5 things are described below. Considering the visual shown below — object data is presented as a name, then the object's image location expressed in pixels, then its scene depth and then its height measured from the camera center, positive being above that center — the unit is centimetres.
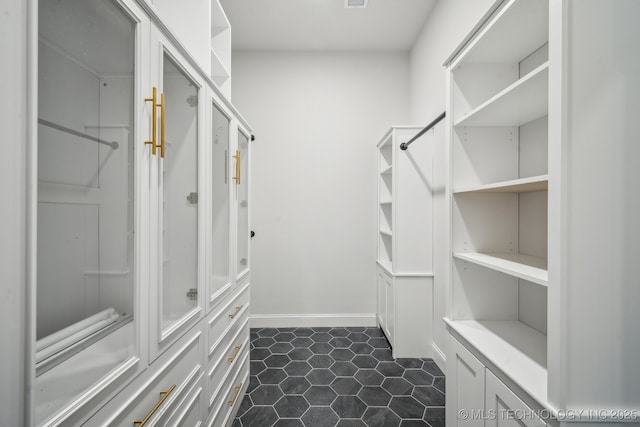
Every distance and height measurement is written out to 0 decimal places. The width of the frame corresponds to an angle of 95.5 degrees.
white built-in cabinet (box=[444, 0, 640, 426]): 77 +1
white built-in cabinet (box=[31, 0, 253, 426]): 72 -3
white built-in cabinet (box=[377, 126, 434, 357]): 243 -26
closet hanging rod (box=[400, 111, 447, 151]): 189 +62
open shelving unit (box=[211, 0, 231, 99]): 191 +110
